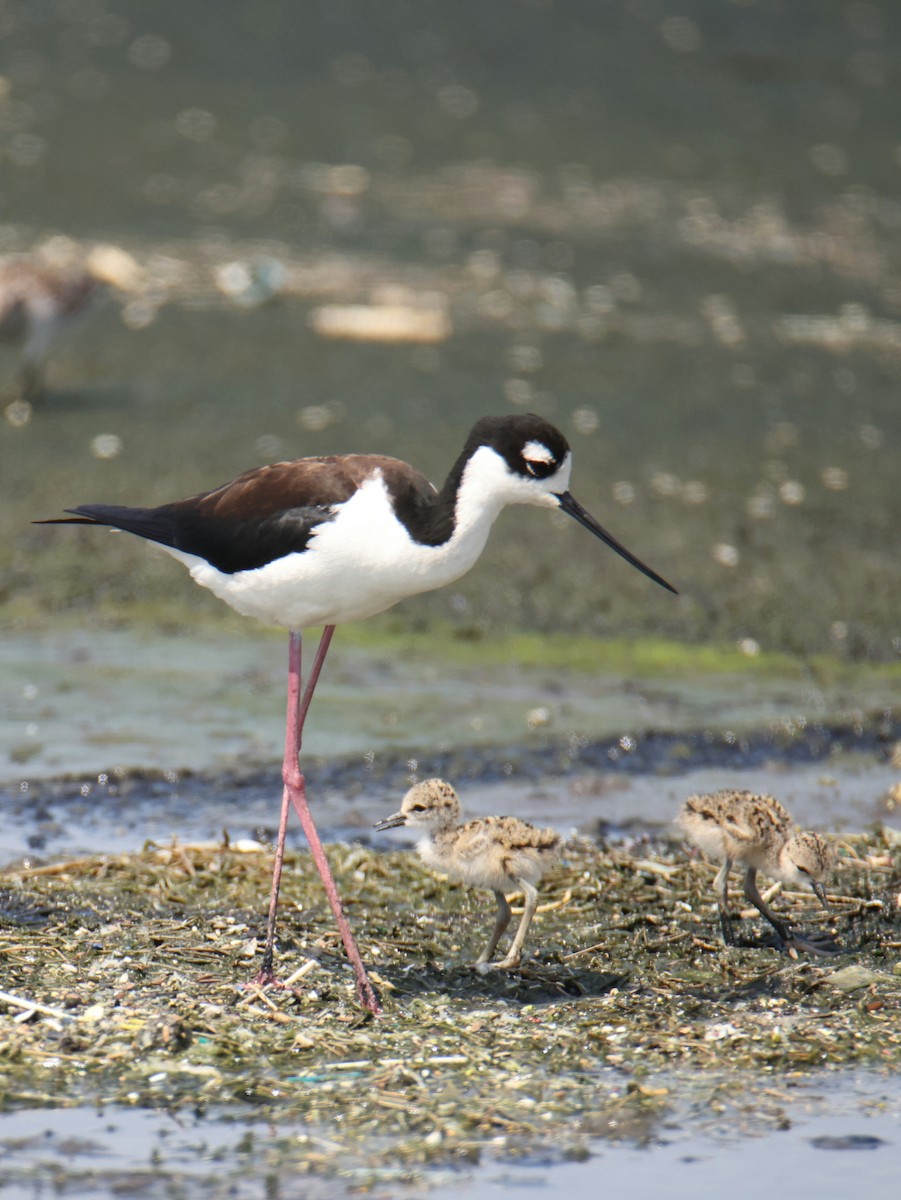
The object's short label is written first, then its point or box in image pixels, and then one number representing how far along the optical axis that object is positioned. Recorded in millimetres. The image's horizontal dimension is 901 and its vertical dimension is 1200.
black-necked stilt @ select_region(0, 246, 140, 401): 23609
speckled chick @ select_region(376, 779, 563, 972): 11656
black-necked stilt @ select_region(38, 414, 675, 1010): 10852
